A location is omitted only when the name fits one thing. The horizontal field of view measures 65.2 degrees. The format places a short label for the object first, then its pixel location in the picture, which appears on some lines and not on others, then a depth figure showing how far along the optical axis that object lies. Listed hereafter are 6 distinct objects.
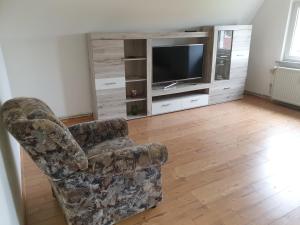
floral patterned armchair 1.29
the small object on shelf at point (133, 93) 3.89
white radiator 4.12
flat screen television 3.85
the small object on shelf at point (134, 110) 3.95
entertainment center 3.39
